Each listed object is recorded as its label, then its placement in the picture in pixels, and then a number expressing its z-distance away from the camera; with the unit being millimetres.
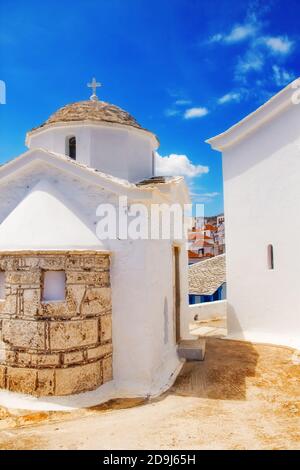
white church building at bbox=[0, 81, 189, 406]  6059
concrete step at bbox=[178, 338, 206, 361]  8405
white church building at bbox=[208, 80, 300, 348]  9422
